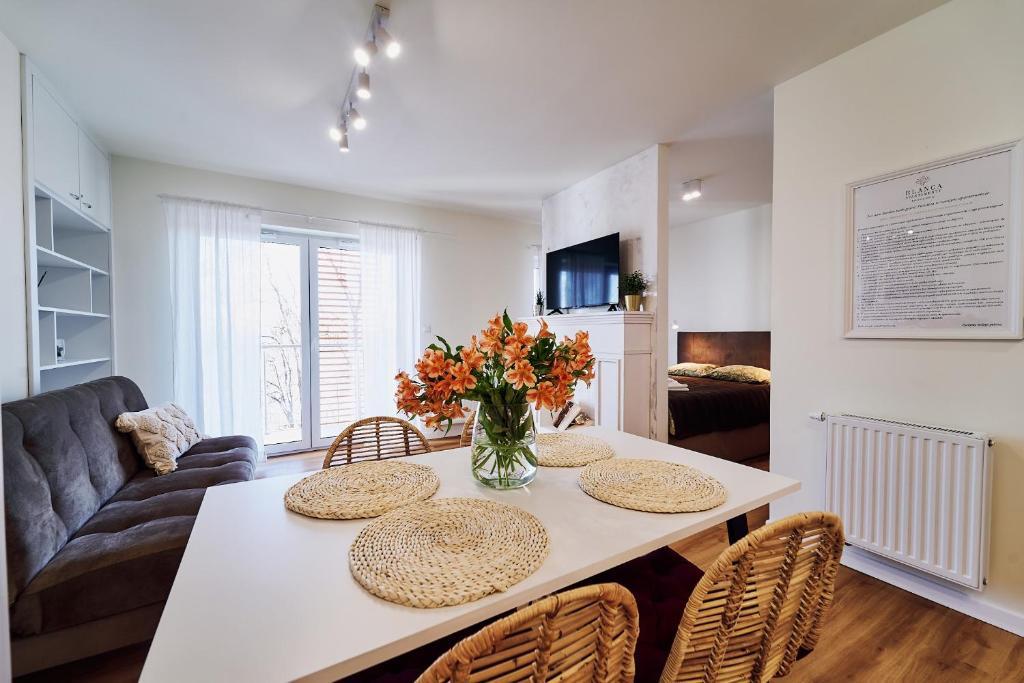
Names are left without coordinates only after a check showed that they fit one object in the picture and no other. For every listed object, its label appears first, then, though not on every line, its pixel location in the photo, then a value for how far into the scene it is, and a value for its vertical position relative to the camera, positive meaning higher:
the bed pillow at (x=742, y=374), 4.02 -0.40
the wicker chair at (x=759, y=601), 0.71 -0.50
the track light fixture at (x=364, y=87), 1.91 +1.17
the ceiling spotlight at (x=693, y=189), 3.76 +1.35
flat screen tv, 3.30 +0.52
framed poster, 1.55 +0.35
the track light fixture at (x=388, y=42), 1.68 +1.21
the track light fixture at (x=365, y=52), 1.71 +1.19
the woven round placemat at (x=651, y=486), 1.02 -0.41
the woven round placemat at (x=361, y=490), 1.00 -0.42
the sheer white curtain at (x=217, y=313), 3.26 +0.18
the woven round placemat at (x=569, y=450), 1.37 -0.41
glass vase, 1.13 -0.31
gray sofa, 1.33 -0.74
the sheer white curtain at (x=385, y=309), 4.05 +0.26
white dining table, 0.56 -0.44
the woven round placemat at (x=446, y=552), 0.70 -0.42
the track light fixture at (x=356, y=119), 2.25 +1.18
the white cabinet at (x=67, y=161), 2.15 +1.05
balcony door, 3.80 -0.04
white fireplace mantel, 3.00 -0.27
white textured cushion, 2.20 -0.56
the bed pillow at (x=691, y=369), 4.58 -0.40
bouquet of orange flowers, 1.06 -0.12
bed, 3.31 -0.70
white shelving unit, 2.07 +0.61
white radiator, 1.59 -0.67
